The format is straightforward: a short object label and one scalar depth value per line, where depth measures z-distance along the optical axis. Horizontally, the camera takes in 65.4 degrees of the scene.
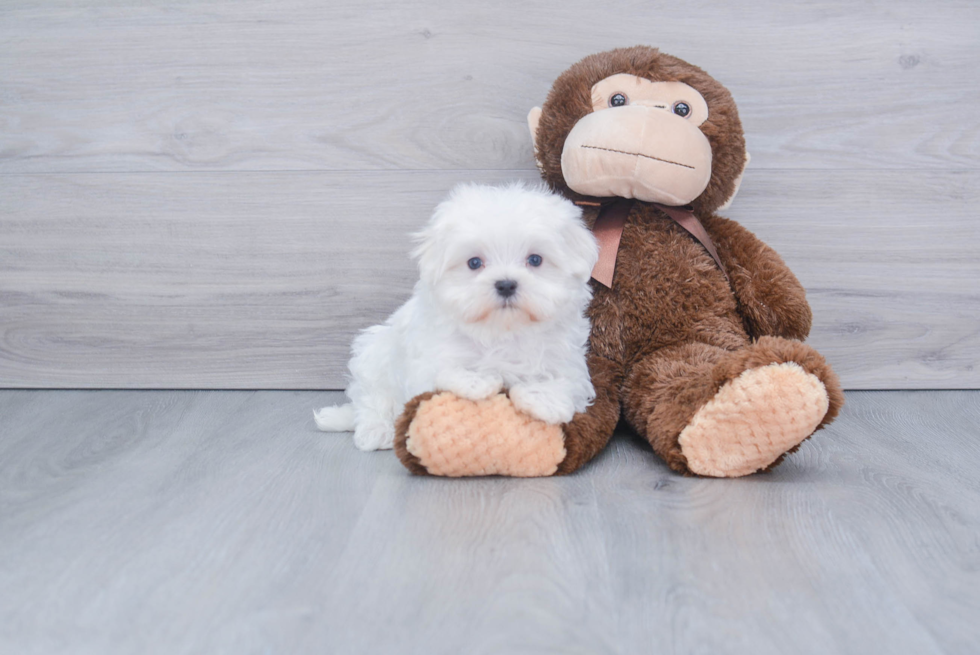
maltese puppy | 1.00
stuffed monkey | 1.01
